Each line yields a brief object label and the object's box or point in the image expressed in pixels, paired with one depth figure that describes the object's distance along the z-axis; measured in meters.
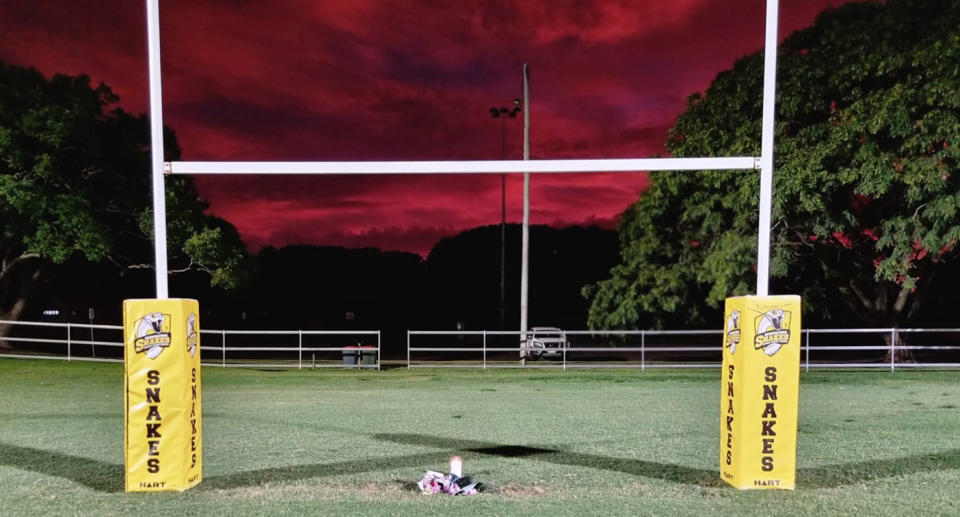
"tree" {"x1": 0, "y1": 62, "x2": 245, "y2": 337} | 19.03
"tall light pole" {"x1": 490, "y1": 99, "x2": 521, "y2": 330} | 24.66
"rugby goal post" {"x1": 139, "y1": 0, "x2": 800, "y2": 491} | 4.79
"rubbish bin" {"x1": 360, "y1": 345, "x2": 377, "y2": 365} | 18.21
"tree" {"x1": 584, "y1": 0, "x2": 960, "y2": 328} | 15.71
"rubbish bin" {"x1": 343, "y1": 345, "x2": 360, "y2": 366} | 18.49
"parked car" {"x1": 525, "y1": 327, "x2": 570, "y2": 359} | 17.17
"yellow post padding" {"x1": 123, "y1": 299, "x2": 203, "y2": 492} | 4.77
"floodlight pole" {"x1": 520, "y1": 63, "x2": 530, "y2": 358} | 20.59
